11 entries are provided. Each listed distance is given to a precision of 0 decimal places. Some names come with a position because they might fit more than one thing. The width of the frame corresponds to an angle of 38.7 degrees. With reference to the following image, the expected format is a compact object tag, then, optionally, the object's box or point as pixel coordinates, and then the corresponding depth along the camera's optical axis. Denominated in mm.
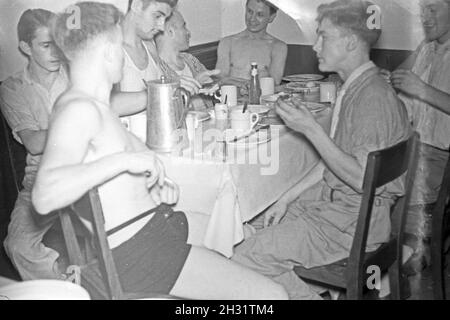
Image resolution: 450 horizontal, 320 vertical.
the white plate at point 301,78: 1953
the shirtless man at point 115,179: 1254
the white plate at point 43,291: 1388
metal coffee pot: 1440
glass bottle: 1919
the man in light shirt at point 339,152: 1513
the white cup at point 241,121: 1646
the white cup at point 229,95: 1849
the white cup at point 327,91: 1958
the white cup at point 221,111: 1738
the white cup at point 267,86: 1958
